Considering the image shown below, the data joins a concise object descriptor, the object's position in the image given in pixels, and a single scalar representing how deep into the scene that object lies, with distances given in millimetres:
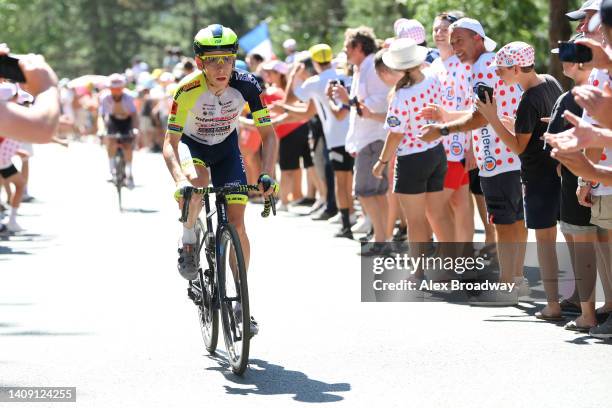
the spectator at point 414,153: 10969
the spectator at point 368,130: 13516
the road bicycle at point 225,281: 7574
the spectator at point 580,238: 8953
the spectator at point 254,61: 24500
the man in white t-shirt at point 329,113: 15492
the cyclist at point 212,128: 8258
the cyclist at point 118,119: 21516
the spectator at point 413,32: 13531
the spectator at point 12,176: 16172
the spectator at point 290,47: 27016
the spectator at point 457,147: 11789
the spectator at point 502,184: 10406
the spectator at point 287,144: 19094
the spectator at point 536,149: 9508
